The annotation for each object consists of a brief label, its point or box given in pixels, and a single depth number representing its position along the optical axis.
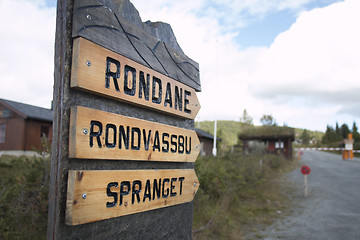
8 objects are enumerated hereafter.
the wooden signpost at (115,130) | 1.59
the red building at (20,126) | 17.77
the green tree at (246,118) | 51.15
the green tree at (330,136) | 66.31
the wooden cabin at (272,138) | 28.84
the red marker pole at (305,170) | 10.56
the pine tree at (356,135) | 53.50
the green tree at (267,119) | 41.81
